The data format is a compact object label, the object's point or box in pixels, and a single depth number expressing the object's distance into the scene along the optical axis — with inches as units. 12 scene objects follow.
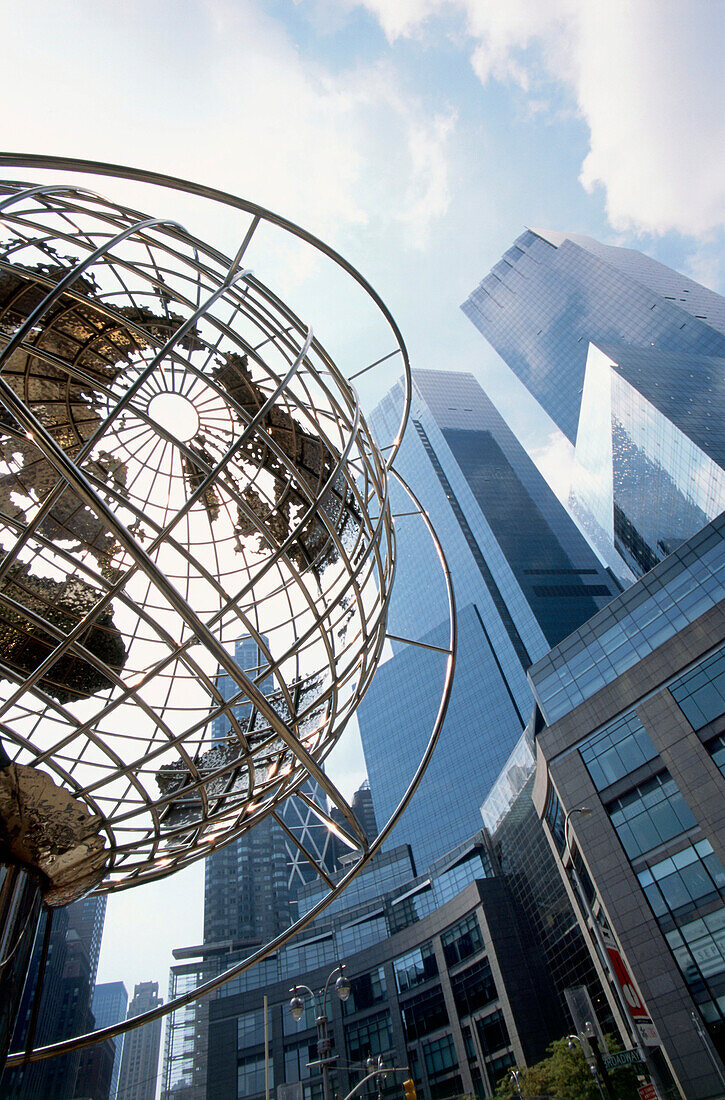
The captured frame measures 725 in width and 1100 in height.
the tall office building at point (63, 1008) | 2426.2
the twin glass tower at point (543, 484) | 2529.5
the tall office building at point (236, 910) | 3011.8
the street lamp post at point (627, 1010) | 444.8
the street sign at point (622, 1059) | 495.0
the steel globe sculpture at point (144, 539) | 131.6
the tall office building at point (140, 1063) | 5167.3
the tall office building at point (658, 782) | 813.9
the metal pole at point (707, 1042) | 747.1
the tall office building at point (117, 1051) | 5599.4
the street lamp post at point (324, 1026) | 429.4
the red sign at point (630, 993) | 450.9
